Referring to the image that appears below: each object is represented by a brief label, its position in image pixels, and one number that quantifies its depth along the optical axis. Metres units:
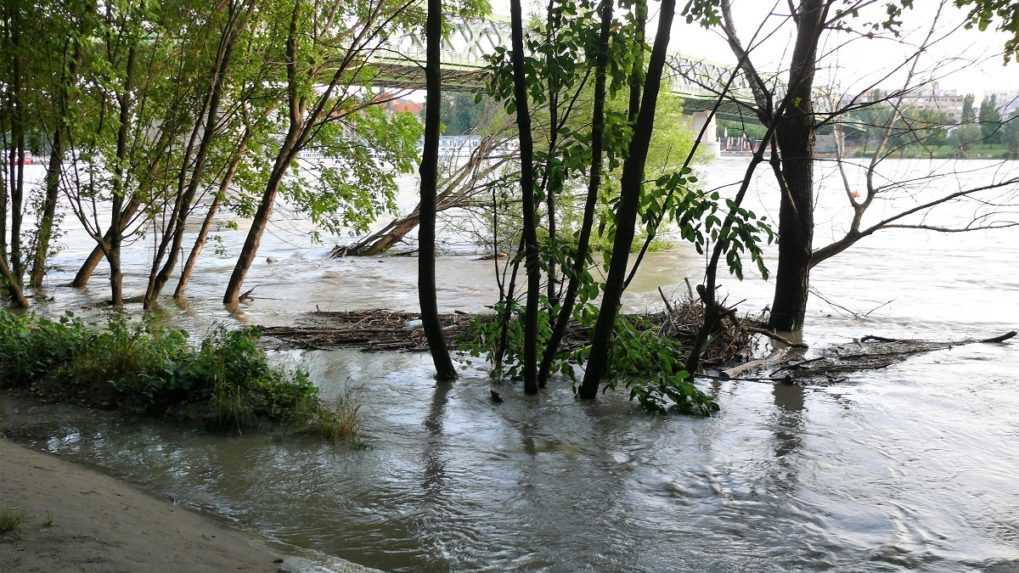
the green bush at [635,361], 8.04
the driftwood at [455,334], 10.38
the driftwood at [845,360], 9.73
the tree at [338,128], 14.03
